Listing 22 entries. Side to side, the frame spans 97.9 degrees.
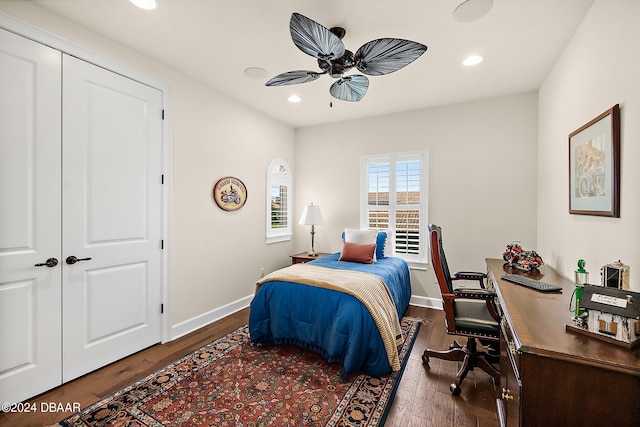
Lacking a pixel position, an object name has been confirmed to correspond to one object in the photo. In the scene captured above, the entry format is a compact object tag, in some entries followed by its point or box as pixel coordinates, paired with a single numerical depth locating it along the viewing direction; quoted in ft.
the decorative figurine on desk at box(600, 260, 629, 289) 3.94
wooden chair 6.61
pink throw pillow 11.48
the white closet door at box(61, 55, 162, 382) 7.19
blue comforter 7.33
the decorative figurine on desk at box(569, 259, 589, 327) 3.89
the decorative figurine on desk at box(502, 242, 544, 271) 7.96
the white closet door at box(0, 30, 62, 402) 6.14
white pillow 12.67
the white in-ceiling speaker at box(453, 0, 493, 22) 6.23
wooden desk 3.07
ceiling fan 5.63
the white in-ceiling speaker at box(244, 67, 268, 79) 9.46
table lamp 14.47
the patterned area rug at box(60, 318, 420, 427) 5.90
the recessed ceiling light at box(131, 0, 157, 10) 6.31
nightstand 13.91
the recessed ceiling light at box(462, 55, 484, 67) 8.54
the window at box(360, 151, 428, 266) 13.08
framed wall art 5.17
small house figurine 3.35
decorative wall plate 11.30
